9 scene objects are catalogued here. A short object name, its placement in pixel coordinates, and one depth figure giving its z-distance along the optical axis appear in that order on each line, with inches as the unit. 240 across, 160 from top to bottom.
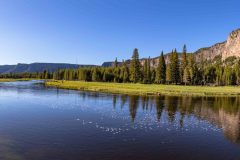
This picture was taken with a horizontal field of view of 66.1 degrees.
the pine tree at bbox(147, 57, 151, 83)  3746.7
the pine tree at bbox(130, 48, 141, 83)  3555.7
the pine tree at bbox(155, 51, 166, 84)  3455.8
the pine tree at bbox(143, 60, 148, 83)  3690.5
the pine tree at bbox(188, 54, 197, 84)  3423.5
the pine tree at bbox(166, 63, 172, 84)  3339.7
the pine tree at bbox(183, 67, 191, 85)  3281.2
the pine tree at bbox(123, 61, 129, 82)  3869.6
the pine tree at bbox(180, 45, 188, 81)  3526.9
